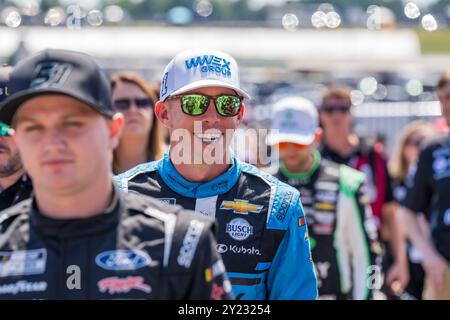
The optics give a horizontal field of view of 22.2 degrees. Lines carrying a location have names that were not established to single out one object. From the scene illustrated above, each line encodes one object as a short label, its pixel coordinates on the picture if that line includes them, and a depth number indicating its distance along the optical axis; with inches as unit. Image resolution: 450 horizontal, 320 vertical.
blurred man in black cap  139.7
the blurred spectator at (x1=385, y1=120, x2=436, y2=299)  437.1
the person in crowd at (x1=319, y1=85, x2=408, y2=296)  422.3
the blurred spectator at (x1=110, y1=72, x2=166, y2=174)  327.9
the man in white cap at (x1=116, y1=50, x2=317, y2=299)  207.0
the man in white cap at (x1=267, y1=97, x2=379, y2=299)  322.7
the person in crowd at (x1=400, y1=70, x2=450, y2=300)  350.6
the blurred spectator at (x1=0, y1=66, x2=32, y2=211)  224.5
